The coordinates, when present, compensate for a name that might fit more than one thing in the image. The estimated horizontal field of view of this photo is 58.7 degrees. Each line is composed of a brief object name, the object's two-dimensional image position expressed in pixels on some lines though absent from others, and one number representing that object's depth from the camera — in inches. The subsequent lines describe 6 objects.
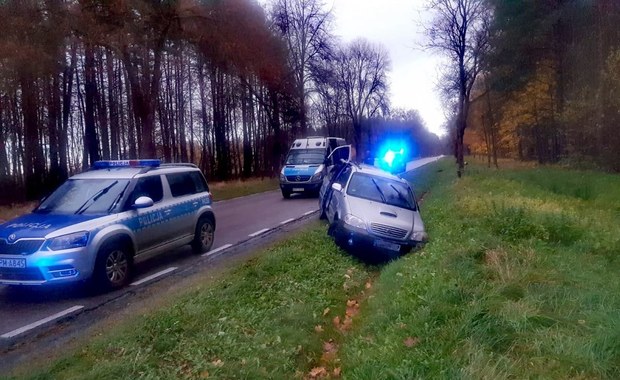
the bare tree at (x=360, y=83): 2728.8
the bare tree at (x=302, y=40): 1705.6
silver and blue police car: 295.7
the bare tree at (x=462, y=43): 1347.2
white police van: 906.1
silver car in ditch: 414.9
